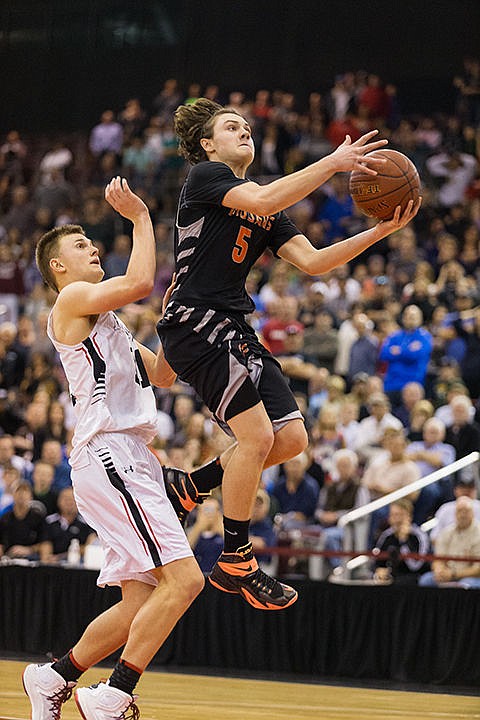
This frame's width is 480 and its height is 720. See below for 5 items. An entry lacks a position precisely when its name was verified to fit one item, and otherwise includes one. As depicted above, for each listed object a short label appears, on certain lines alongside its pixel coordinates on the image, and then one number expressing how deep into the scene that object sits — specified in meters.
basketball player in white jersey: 8.91
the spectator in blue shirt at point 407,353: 22.55
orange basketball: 9.44
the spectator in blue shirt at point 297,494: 19.52
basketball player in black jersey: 9.49
